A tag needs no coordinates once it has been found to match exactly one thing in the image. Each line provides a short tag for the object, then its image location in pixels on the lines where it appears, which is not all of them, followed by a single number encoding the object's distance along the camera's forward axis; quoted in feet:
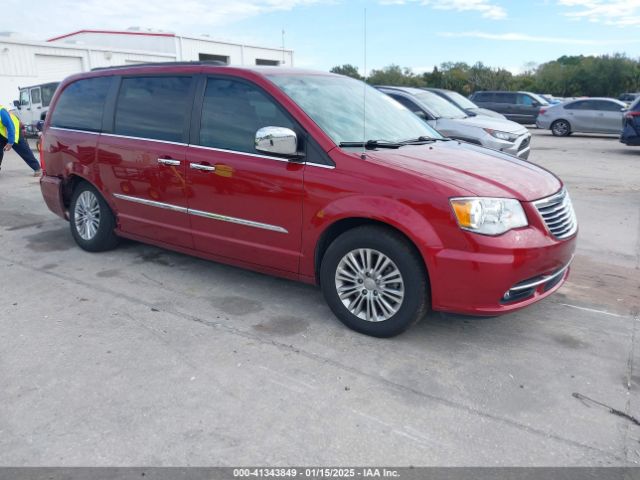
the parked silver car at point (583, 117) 63.67
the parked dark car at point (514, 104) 79.25
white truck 69.77
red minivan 11.30
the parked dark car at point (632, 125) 44.27
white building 88.43
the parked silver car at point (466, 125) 32.35
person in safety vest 32.99
